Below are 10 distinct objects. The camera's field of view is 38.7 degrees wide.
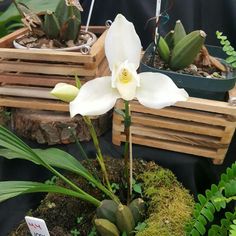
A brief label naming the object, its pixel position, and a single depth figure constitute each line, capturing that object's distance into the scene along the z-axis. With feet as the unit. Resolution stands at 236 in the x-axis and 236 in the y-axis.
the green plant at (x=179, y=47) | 2.70
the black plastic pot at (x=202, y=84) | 2.68
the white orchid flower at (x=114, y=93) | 1.94
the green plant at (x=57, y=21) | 3.09
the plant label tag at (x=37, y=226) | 2.40
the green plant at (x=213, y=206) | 2.07
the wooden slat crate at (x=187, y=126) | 2.69
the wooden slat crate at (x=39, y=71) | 2.95
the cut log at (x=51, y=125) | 3.15
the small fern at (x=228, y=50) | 2.76
